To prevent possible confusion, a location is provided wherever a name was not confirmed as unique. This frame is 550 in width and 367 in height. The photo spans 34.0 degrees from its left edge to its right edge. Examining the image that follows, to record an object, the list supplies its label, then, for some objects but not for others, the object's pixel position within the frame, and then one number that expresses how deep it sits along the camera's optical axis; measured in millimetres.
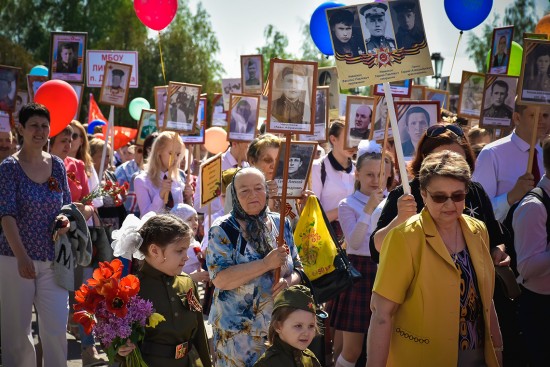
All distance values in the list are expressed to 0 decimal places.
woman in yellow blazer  4141
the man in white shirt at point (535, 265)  5621
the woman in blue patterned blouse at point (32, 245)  6762
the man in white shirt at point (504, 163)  6836
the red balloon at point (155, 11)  12305
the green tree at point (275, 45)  49219
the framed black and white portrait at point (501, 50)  10922
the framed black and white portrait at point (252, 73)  12990
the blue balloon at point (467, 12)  10781
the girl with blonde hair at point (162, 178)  9336
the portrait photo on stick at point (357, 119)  9172
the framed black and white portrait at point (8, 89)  10062
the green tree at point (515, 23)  39406
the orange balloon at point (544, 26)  10344
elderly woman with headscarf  5336
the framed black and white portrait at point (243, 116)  10477
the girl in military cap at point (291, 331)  4570
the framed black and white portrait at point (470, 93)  11023
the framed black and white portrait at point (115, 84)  11508
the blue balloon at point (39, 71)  17609
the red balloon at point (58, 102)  8414
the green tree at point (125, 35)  40469
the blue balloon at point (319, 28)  11883
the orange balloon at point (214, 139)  15352
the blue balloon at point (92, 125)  15238
